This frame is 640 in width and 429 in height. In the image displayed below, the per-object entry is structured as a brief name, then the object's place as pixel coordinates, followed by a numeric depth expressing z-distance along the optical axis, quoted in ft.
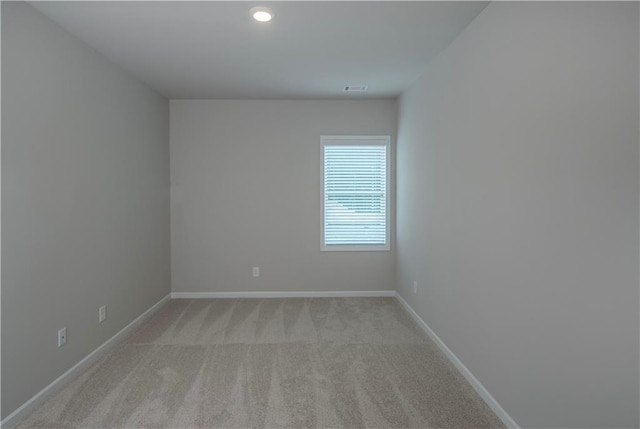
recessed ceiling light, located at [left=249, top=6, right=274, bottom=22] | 7.36
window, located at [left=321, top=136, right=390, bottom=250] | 15.07
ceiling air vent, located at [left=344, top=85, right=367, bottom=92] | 12.87
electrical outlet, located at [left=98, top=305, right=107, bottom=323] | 9.55
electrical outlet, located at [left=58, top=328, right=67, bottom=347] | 7.95
